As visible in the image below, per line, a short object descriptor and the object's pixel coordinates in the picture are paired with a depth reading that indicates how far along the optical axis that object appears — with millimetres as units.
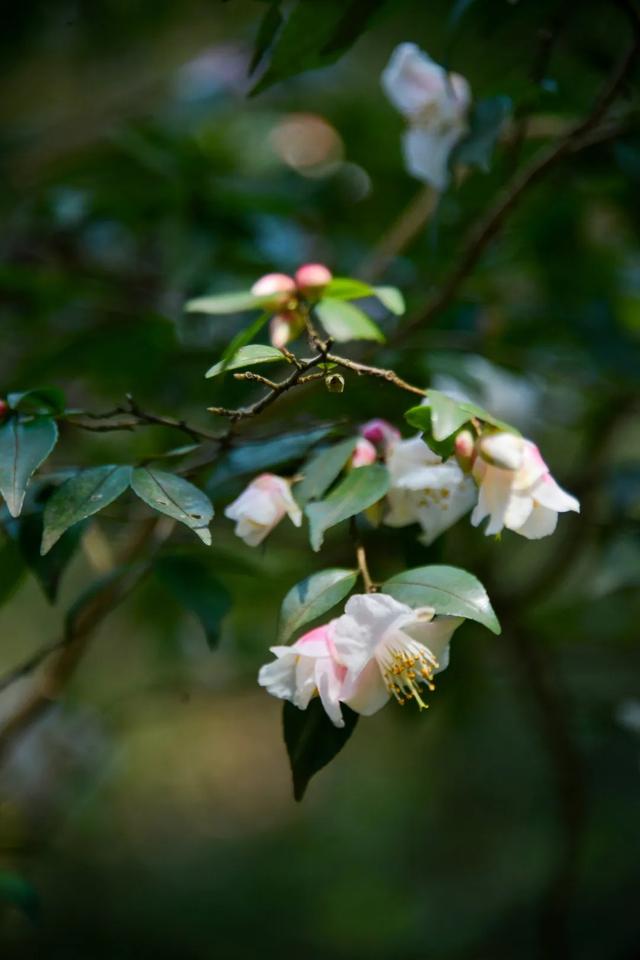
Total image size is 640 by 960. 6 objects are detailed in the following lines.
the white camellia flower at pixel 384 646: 1114
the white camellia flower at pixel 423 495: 1160
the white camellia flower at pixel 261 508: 1158
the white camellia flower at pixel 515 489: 1128
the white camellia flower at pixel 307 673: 1116
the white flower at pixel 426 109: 1284
